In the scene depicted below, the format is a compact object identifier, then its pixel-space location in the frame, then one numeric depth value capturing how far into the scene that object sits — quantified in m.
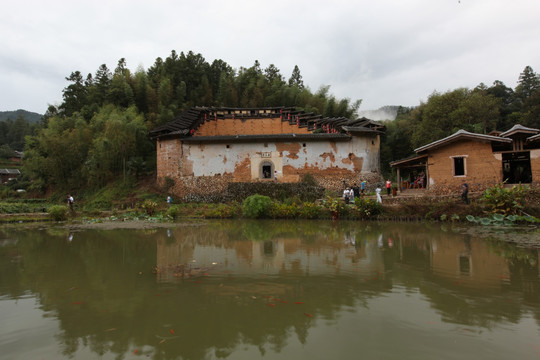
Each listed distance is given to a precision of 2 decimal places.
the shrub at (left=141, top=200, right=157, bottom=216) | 17.59
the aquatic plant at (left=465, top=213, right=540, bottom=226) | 11.57
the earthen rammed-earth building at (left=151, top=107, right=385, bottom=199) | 22.80
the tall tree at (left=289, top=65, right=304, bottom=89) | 40.56
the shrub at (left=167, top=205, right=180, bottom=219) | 16.22
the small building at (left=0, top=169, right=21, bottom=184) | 46.38
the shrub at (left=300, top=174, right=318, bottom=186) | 22.32
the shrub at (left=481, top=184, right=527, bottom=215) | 12.03
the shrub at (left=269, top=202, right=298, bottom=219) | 15.05
